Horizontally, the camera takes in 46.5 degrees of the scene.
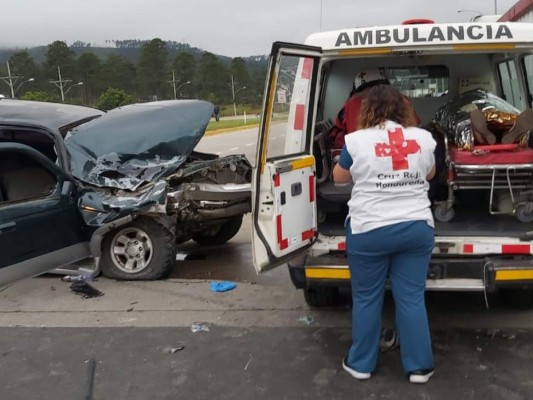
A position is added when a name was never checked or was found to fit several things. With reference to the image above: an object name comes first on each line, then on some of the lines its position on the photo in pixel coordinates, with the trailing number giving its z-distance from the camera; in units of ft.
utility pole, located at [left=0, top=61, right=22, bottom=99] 258.49
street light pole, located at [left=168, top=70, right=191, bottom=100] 303.76
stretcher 14.10
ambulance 12.85
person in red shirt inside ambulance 16.53
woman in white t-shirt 11.69
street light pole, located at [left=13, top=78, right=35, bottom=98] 280.88
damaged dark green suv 18.37
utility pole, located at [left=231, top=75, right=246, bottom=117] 323.37
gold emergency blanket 15.11
